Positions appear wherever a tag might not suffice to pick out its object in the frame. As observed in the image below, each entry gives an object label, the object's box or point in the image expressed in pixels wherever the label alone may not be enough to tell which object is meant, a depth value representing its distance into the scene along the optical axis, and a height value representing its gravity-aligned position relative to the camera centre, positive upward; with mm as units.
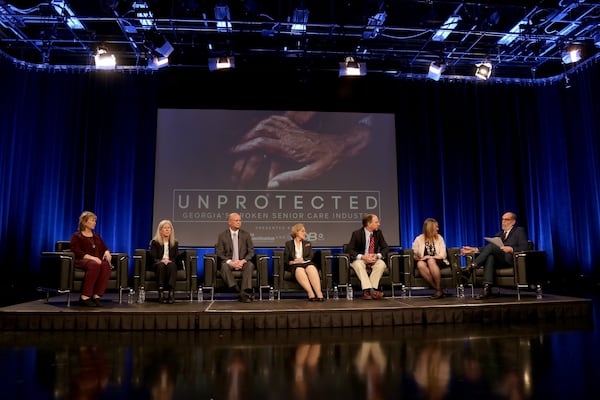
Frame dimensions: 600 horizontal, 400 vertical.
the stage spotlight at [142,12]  5746 +3128
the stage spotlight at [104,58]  6191 +2675
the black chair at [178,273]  4648 -207
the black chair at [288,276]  4754 -246
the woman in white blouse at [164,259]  4453 -60
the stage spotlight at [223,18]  5688 +3065
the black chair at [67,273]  4156 -190
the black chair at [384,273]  4776 -219
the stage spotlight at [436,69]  6703 +2720
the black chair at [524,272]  4555 -208
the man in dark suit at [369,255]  4762 -28
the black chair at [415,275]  4789 -244
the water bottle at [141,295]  4570 -426
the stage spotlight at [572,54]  6141 +2702
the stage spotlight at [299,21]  5818 +3093
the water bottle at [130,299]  4550 -482
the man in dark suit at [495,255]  4648 -32
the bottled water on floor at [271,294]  4821 -447
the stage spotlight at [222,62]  6402 +2704
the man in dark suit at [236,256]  4605 -33
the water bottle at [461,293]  4897 -447
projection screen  6551 +1169
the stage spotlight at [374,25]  5884 +3059
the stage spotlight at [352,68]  6477 +2641
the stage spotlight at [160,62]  6375 +2706
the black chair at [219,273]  4613 -213
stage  3734 -523
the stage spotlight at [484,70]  6637 +2687
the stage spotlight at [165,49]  6195 +2803
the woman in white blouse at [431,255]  4723 -30
